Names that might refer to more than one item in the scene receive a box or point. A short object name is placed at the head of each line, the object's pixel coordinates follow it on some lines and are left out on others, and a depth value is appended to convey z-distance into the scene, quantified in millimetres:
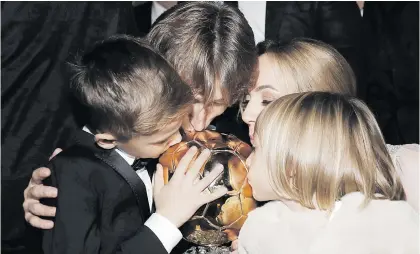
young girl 1553
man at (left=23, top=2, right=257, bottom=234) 1851
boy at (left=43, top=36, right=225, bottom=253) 1653
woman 1851
